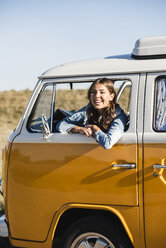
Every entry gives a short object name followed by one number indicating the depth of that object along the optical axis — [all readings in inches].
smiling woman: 131.8
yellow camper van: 126.3
